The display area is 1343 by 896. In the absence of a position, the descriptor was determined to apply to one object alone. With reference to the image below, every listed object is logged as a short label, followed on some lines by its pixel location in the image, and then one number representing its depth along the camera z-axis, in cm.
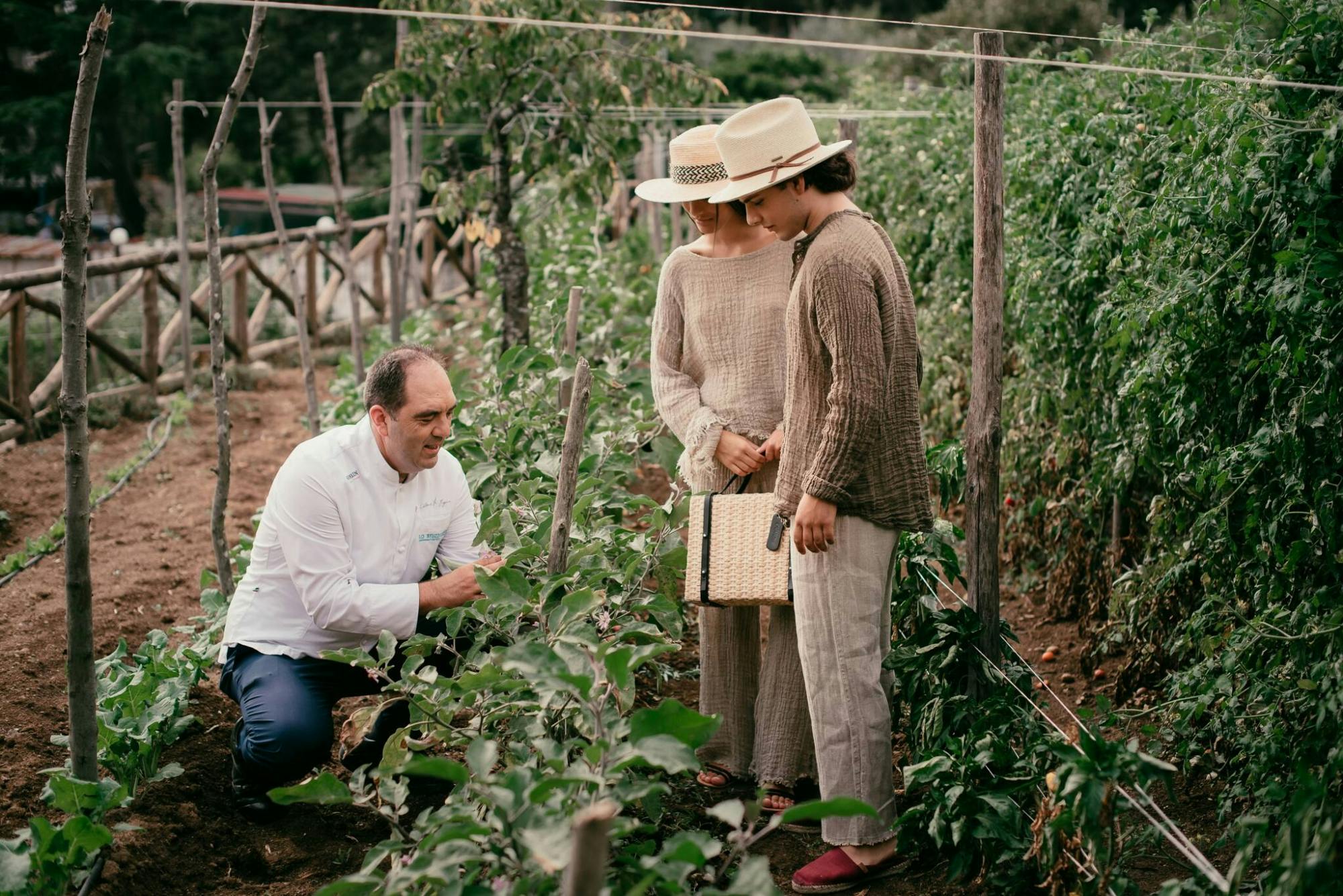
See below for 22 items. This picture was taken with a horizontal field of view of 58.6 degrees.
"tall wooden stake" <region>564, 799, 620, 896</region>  149
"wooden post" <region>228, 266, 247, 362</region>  959
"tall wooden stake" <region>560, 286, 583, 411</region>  359
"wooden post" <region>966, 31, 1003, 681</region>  280
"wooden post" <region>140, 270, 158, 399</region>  845
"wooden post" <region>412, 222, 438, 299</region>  1336
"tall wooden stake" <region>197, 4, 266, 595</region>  371
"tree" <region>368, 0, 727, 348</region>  607
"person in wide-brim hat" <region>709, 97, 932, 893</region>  250
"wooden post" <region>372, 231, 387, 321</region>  1223
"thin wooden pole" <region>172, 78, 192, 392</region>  832
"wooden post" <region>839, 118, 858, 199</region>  470
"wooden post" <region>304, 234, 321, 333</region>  1076
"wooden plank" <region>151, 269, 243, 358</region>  876
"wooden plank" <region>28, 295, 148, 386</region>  738
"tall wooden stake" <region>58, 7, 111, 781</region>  238
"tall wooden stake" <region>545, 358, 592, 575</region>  277
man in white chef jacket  295
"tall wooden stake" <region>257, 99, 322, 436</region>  525
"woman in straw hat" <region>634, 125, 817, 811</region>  301
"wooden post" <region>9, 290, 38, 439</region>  704
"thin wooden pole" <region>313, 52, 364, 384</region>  645
